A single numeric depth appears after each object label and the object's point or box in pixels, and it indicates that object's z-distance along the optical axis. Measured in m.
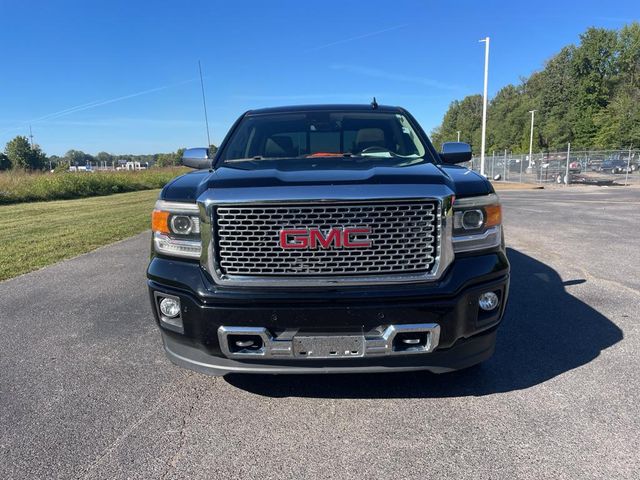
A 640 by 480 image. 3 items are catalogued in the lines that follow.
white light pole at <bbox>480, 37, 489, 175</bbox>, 27.53
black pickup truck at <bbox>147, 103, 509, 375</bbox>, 2.48
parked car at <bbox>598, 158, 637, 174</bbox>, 32.61
